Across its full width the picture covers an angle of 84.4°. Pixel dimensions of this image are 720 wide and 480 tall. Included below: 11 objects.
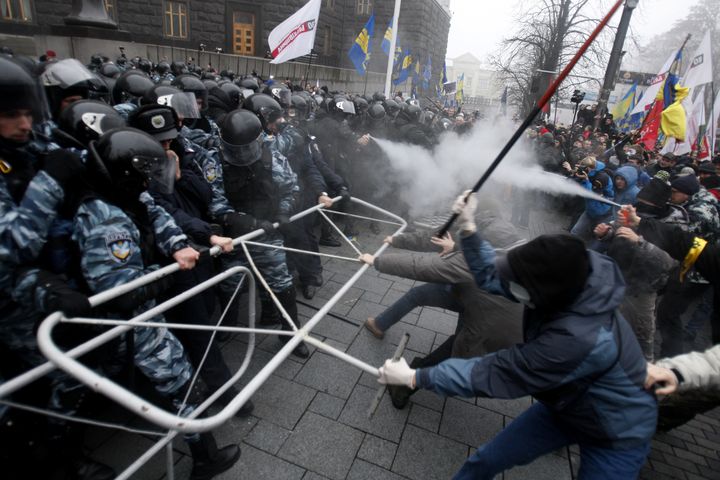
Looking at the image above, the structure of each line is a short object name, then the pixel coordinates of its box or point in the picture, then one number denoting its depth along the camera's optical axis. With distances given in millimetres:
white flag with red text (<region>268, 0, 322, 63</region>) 7293
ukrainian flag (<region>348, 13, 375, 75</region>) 12898
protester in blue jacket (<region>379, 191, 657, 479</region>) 1685
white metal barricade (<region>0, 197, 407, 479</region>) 1309
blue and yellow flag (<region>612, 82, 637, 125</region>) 15209
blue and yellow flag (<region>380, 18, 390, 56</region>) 14450
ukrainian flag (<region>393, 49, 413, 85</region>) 17844
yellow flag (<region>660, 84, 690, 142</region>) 7258
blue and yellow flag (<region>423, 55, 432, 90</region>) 23547
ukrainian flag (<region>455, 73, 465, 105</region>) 25502
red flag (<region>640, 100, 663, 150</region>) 9351
